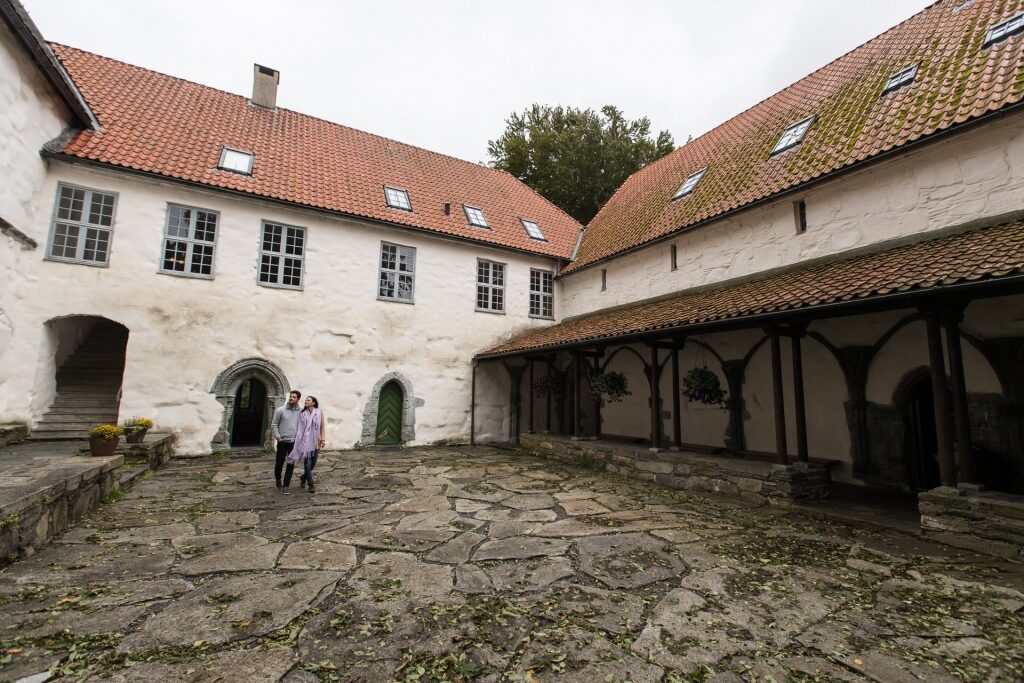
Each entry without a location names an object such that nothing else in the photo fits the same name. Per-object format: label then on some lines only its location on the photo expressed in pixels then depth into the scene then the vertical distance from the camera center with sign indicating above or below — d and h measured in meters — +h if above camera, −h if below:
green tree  22.86 +12.38
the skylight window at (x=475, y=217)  15.22 +5.98
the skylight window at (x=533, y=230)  16.36 +5.96
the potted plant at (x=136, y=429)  8.48 -0.85
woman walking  7.07 -0.83
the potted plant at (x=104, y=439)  6.68 -0.83
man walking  7.11 -0.62
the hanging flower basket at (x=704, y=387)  8.77 +0.17
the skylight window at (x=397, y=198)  14.01 +6.02
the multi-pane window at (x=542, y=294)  15.91 +3.49
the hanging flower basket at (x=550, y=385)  12.79 +0.21
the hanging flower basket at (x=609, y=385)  10.36 +0.21
